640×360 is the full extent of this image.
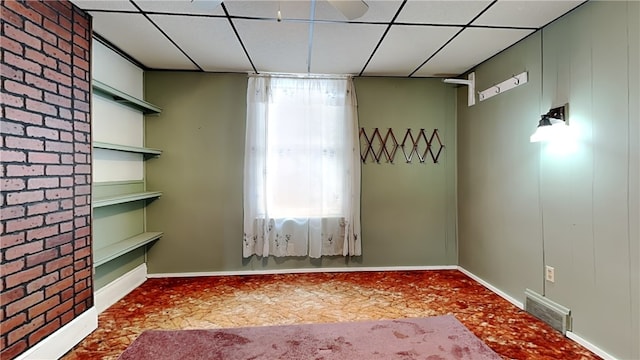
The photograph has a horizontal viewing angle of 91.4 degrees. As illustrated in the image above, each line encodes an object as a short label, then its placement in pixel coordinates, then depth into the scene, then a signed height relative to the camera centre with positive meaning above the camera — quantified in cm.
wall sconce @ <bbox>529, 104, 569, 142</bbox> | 220 +40
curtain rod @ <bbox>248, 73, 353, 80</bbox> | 356 +121
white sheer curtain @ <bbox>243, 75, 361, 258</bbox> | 355 +17
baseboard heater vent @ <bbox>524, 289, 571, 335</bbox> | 226 -101
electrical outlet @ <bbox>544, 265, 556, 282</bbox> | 240 -73
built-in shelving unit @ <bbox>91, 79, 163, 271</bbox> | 257 -26
